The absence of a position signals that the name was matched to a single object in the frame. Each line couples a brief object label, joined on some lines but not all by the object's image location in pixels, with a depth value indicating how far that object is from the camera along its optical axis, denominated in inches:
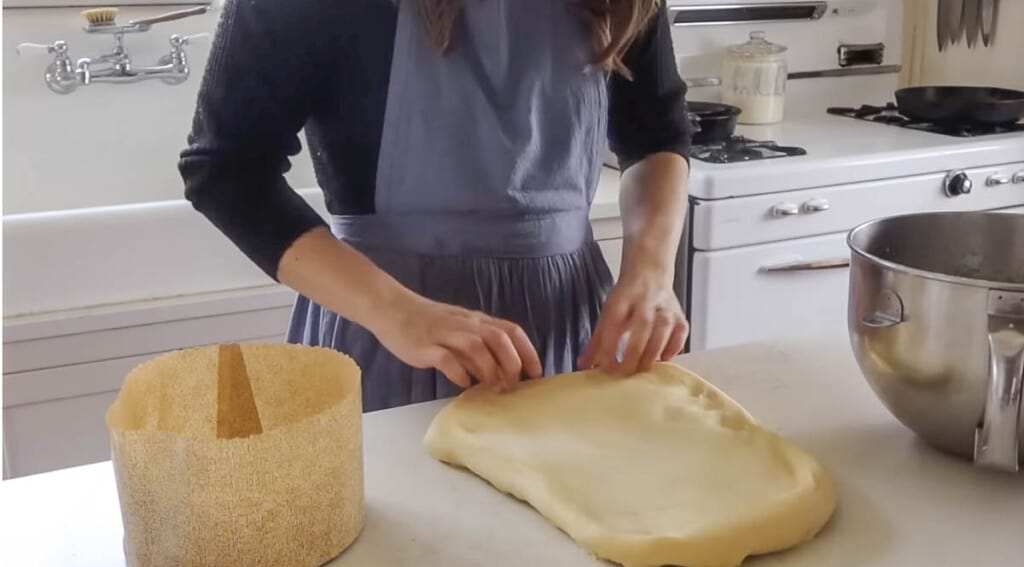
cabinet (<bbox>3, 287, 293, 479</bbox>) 54.0
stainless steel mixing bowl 25.0
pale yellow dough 23.6
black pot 78.8
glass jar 88.0
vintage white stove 70.2
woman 32.8
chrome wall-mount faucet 68.6
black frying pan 83.1
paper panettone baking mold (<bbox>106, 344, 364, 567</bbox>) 21.9
